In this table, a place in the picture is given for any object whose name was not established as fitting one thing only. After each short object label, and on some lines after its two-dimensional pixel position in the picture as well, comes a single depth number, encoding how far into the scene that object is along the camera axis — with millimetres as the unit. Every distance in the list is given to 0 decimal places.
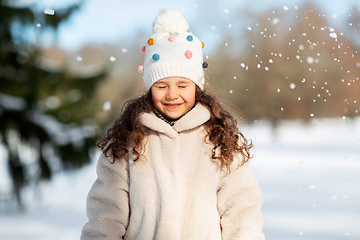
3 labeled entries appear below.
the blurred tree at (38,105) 4961
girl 1558
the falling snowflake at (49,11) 5277
